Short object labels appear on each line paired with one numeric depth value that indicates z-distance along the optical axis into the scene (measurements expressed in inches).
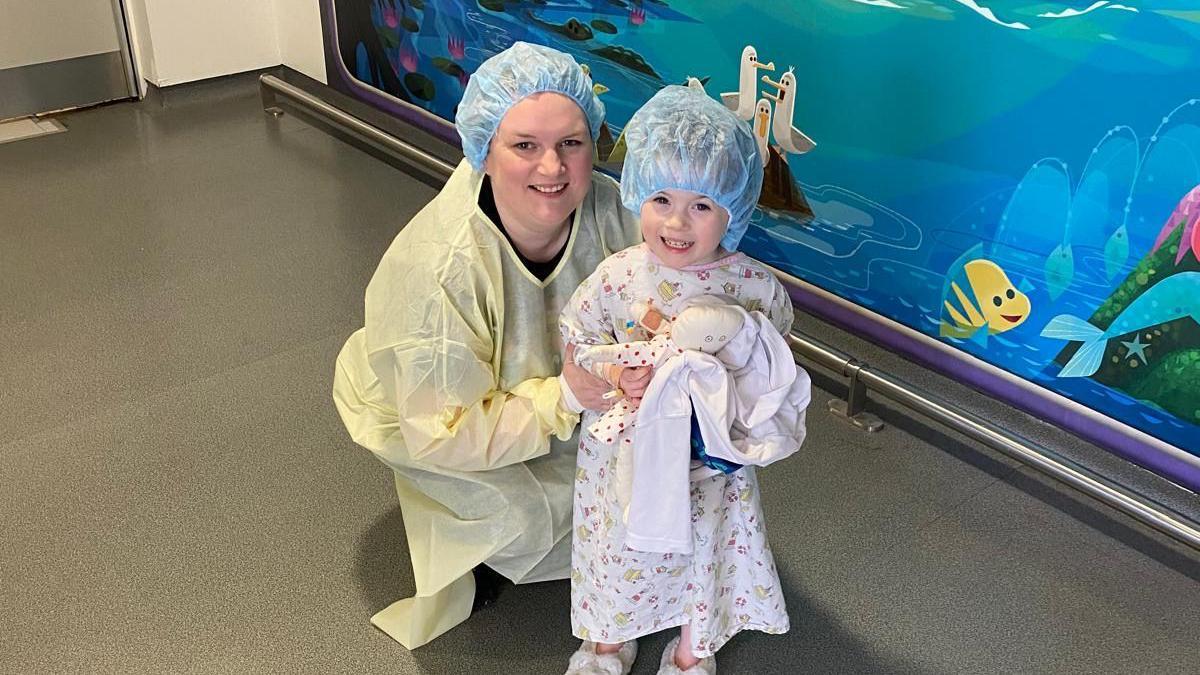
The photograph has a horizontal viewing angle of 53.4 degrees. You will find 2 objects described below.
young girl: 64.9
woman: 75.3
